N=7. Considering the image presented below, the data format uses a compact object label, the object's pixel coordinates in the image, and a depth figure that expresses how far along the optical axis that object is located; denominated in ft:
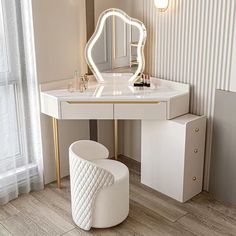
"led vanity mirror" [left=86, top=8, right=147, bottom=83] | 9.99
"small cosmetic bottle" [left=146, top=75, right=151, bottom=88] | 9.87
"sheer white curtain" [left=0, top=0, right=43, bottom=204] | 8.73
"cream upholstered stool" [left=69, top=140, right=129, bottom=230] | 7.82
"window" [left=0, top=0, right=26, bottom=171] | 8.60
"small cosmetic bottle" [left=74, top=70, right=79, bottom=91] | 9.68
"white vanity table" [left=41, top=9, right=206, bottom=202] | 8.95
